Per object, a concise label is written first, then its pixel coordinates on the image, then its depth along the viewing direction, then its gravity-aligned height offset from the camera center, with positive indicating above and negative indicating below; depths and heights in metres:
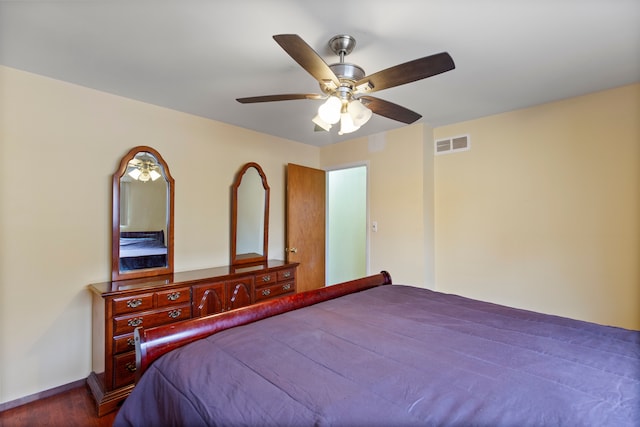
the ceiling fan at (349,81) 1.30 +0.72
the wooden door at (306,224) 3.72 -0.05
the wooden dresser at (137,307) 2.04 -0.69
